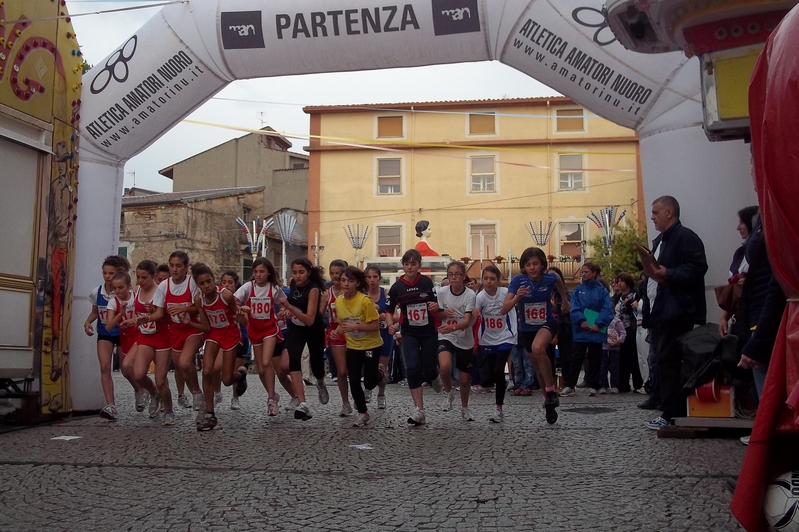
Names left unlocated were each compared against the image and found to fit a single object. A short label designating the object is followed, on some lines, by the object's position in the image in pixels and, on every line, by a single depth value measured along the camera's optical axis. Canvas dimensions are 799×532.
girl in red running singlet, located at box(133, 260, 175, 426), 9.16
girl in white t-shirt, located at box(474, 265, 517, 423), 8.98
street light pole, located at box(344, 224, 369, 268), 39.12
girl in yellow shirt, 8.73
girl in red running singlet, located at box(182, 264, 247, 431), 8.70
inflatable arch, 8.07
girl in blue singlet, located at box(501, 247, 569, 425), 8.69
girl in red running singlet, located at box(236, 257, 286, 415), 9.28
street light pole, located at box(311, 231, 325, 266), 39.57
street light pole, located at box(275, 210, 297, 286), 38.09
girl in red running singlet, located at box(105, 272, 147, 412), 9.21
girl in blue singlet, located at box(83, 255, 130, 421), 9.38
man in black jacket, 7.30
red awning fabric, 2.59
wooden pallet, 7.03
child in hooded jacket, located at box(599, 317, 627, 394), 12.90
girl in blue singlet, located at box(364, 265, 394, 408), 10.95
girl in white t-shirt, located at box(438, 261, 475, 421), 9.01
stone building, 43.31
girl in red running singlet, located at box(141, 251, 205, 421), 8.84
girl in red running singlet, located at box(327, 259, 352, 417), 9.73
